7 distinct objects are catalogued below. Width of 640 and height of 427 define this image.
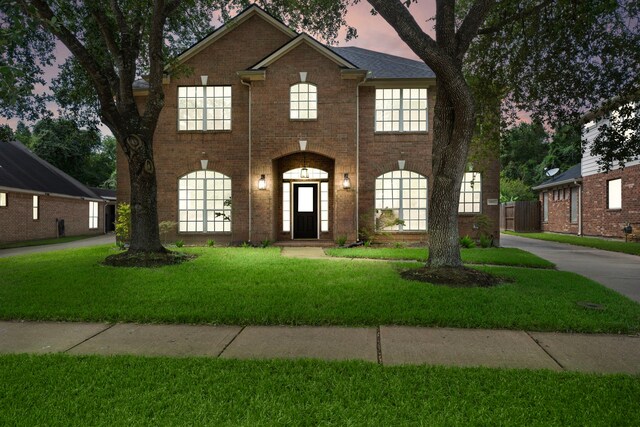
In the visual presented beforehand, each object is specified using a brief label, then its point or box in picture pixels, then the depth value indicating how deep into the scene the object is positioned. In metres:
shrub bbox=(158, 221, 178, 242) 13.46
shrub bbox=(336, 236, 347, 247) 12.96
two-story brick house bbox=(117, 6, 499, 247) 13.44
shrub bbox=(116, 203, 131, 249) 13.34
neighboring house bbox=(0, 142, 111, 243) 18.95
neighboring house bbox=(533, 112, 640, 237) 16.83
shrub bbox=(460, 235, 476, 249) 13.05
